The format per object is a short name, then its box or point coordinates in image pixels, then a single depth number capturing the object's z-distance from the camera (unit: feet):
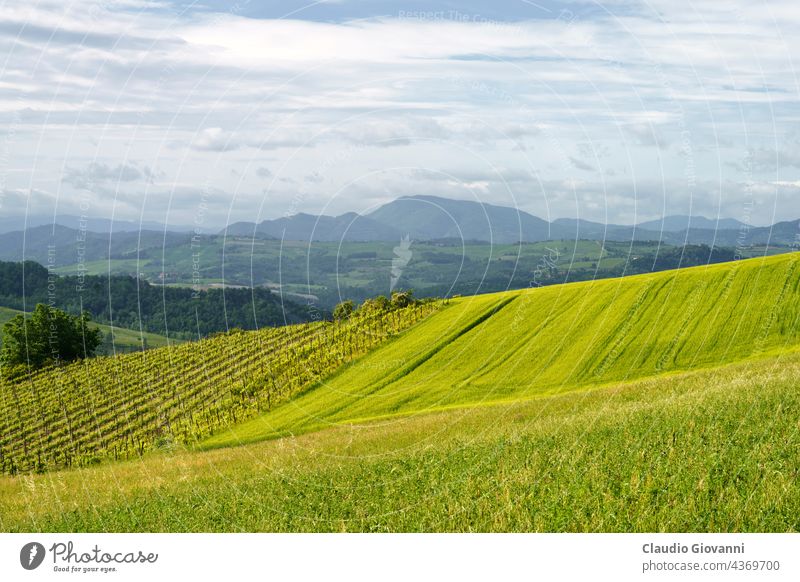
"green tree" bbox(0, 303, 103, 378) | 344.08
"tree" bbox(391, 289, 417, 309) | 234.17
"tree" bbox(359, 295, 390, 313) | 227.20
